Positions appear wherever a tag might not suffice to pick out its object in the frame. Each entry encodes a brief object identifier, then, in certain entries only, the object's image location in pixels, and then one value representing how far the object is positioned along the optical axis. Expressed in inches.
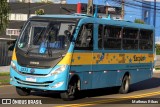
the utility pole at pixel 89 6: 1262.3
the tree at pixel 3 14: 1264.8
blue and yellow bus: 556.4
